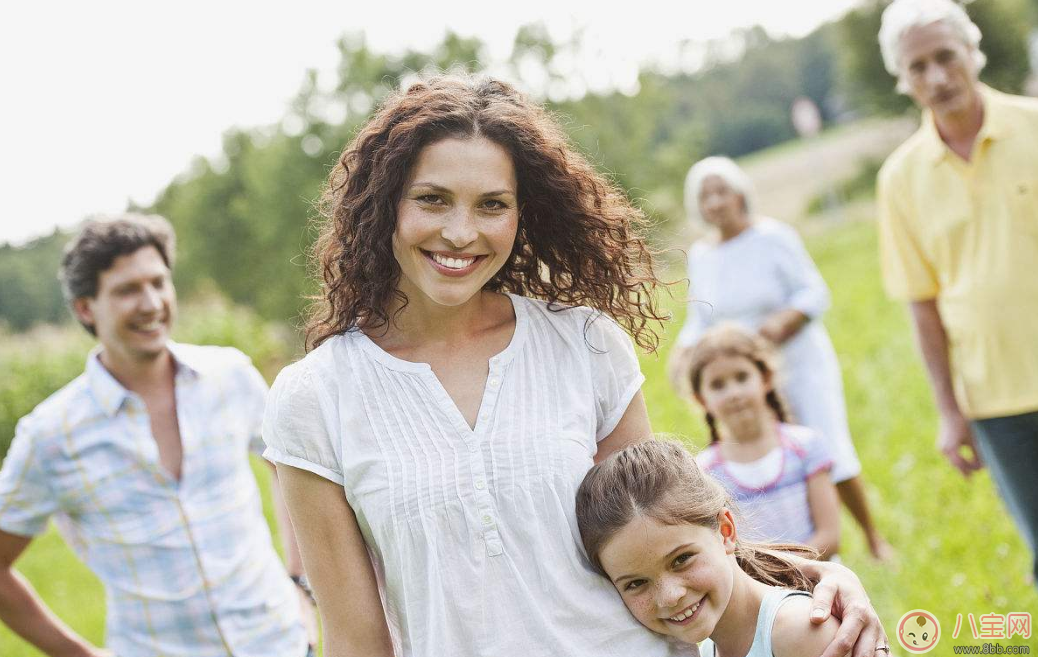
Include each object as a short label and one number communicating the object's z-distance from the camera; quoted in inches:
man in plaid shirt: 134.6
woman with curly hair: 82.1
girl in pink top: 161.5
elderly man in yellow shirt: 148.7
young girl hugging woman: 86.2
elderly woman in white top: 220.5
